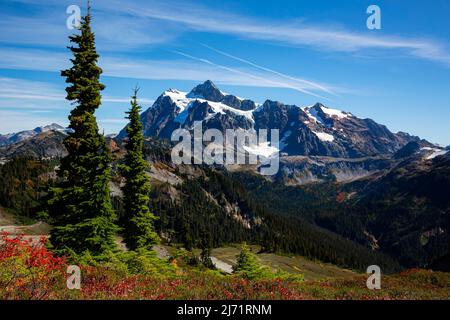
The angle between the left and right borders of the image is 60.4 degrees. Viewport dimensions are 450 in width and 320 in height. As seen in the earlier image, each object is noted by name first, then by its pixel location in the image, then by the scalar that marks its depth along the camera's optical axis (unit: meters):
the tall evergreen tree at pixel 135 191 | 38.22
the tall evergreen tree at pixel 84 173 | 28.97
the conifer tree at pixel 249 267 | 29.85
